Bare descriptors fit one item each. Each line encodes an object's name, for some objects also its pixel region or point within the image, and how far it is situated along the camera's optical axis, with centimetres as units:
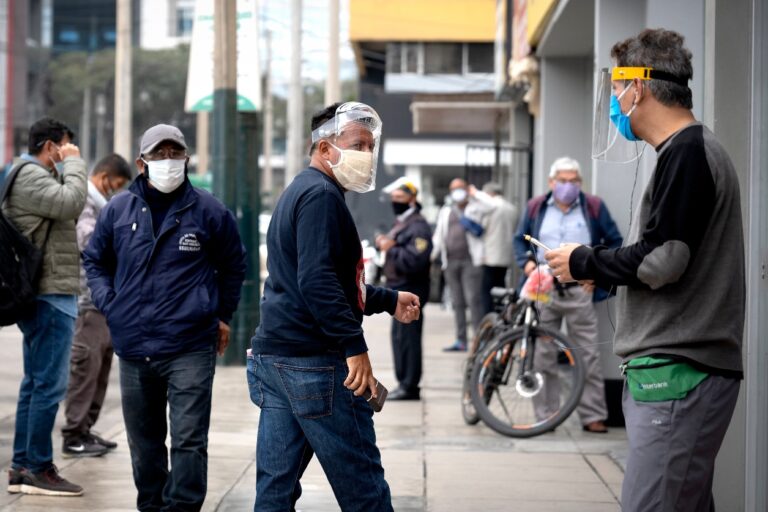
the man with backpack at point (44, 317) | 657
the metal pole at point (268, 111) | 5039
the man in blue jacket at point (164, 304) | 558
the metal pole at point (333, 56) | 2422
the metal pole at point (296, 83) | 2978
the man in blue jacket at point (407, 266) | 1043
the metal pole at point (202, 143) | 4519
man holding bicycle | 897
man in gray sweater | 376
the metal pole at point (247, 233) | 1256
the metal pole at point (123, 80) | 3253
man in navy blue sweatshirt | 434
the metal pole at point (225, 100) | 1226
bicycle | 864
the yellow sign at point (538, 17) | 1088
